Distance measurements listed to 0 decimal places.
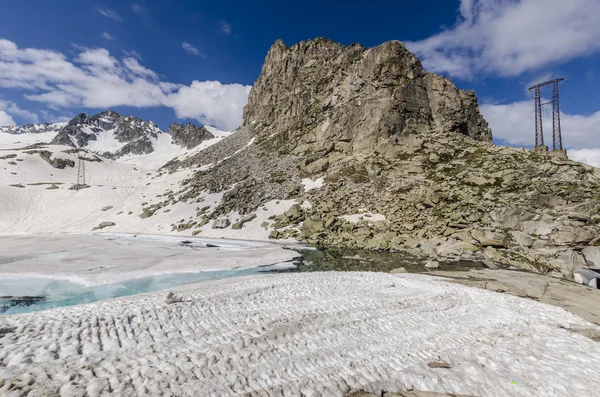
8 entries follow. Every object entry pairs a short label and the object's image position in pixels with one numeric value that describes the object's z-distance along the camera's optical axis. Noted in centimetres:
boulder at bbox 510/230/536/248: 2761
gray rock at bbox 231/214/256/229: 4412
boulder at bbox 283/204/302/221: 4358
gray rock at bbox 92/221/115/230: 5266
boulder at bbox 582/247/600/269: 2318
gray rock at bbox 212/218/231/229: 4496
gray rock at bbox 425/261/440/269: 2267
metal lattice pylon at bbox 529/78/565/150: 5701
